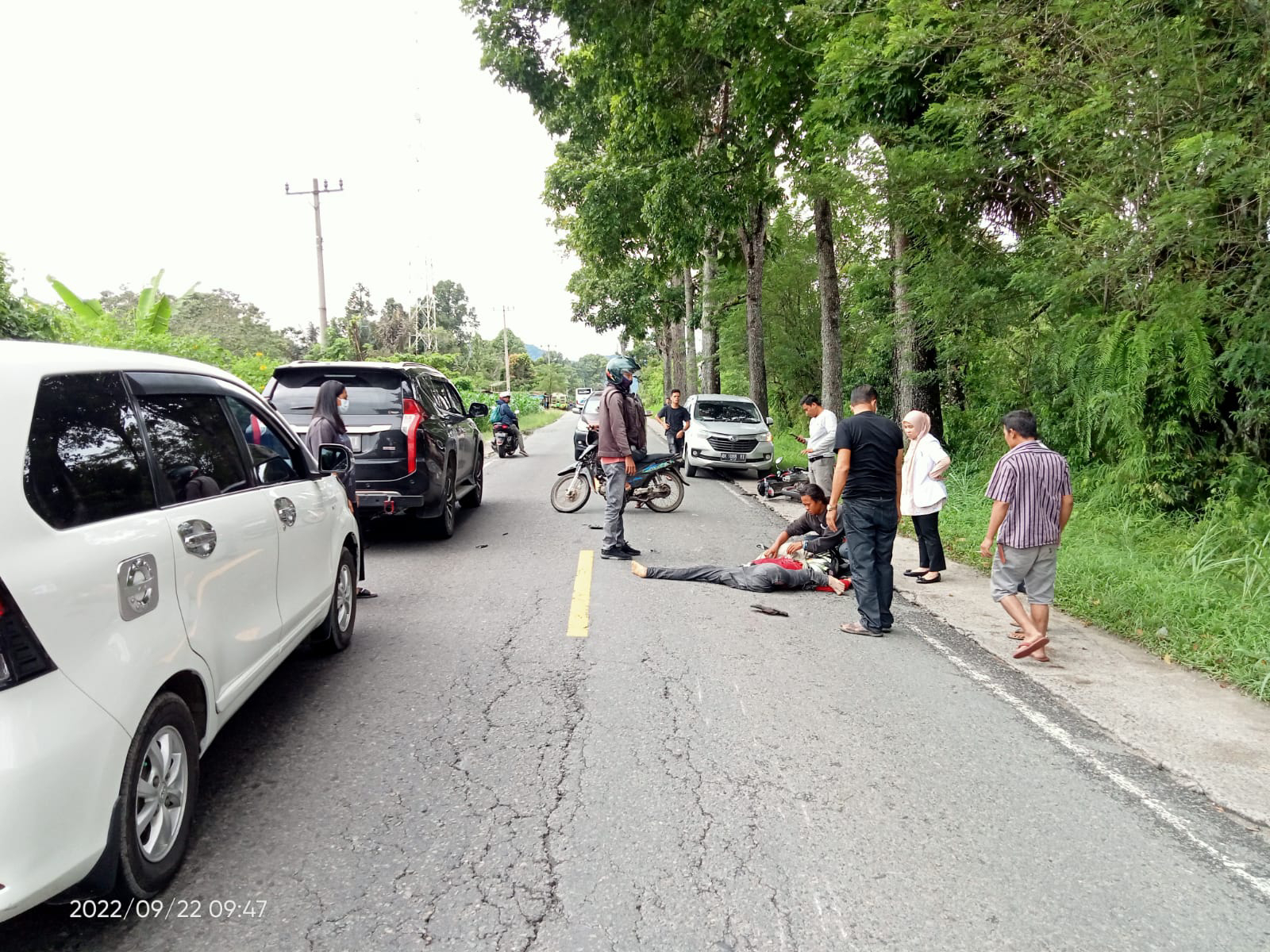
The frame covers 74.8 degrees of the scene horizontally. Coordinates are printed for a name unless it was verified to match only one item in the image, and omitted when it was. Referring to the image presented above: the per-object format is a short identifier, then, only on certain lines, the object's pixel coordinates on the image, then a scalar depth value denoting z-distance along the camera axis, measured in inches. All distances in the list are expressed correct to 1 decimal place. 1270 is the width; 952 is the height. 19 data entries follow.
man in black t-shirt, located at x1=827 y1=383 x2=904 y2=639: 244.5
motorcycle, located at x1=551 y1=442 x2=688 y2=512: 464.4
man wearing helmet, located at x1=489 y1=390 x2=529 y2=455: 878.4
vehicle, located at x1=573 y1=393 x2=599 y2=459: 625.0
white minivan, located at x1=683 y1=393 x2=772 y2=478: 653.9
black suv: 327.6
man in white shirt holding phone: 468.1
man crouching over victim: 318.0
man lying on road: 295.0
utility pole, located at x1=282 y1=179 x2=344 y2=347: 949.8
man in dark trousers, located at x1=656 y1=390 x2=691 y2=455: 708.0
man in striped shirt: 219.9
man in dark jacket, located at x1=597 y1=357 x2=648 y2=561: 337.4
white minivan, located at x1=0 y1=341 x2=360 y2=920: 87.0
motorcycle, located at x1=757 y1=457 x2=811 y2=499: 544.7
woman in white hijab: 305.6
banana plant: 613.9
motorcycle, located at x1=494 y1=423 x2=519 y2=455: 887.7
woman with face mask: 265.2
